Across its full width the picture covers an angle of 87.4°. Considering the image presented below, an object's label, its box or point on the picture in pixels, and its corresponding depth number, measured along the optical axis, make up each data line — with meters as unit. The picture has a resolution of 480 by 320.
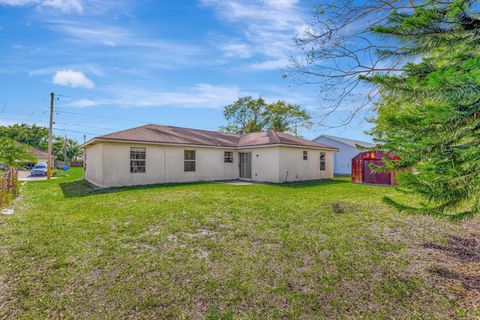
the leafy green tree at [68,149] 50.62
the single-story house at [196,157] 12.99
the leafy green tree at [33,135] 41.72
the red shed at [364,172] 15.16
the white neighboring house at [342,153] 26.00
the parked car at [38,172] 22.56
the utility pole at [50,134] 17.77
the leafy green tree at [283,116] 32.19
